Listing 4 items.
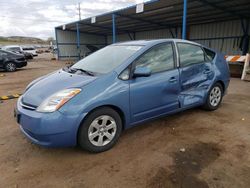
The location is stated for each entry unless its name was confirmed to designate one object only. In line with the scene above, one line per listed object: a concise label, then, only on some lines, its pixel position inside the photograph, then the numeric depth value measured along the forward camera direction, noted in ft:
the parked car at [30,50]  88.99
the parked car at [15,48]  65.52
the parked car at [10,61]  38.43
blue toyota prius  7.70
